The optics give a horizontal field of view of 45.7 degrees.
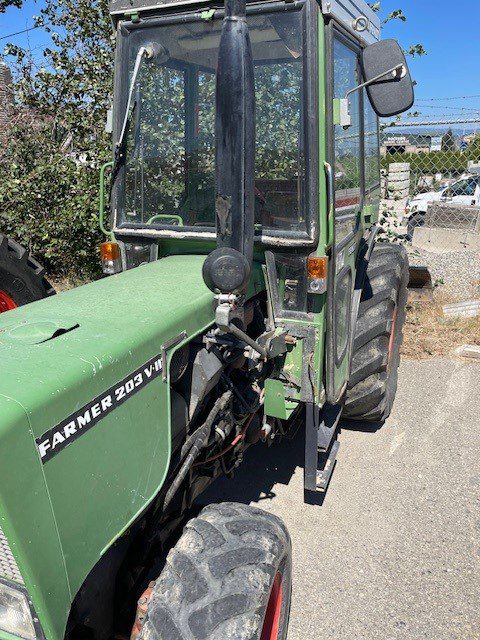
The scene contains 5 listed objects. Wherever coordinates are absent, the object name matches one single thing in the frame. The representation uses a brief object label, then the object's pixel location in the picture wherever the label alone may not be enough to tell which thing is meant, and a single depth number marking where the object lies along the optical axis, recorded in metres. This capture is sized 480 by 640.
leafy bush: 5.94
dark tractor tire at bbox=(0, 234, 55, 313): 3.70
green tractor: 1.40
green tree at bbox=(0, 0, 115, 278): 5.77
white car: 13.45
